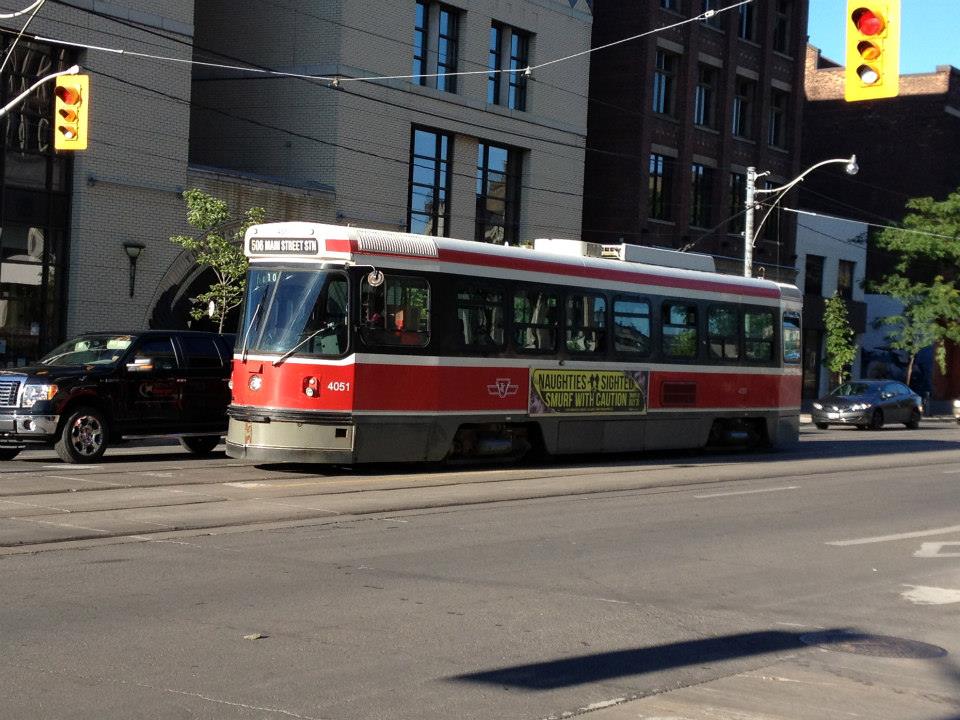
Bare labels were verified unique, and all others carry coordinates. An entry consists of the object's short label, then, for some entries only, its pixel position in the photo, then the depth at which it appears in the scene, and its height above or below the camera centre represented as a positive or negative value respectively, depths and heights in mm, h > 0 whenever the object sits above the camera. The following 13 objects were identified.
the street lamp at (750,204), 34516 +4323
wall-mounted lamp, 28234 +1722
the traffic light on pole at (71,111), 19625 +3230
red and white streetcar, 16750 +0
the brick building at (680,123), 44656 +8345
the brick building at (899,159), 61188 +9947
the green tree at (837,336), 45594 +1076
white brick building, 27375 +5238
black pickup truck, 17594 -873
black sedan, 37625 -1057
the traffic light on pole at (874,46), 12883 +3172
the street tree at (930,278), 50219 +3707
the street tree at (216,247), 26828 +1790
